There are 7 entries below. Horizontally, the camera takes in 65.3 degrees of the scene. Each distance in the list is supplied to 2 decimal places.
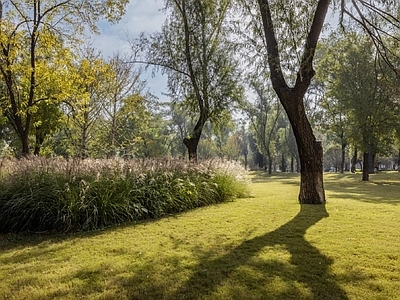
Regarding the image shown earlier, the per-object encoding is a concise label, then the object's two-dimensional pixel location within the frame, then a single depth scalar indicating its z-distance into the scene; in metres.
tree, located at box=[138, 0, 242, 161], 10.77
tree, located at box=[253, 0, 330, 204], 6.35
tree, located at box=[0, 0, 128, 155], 8.94
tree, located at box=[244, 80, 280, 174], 32.44
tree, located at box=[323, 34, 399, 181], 17.44
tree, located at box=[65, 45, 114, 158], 12.39
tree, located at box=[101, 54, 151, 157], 16.97
